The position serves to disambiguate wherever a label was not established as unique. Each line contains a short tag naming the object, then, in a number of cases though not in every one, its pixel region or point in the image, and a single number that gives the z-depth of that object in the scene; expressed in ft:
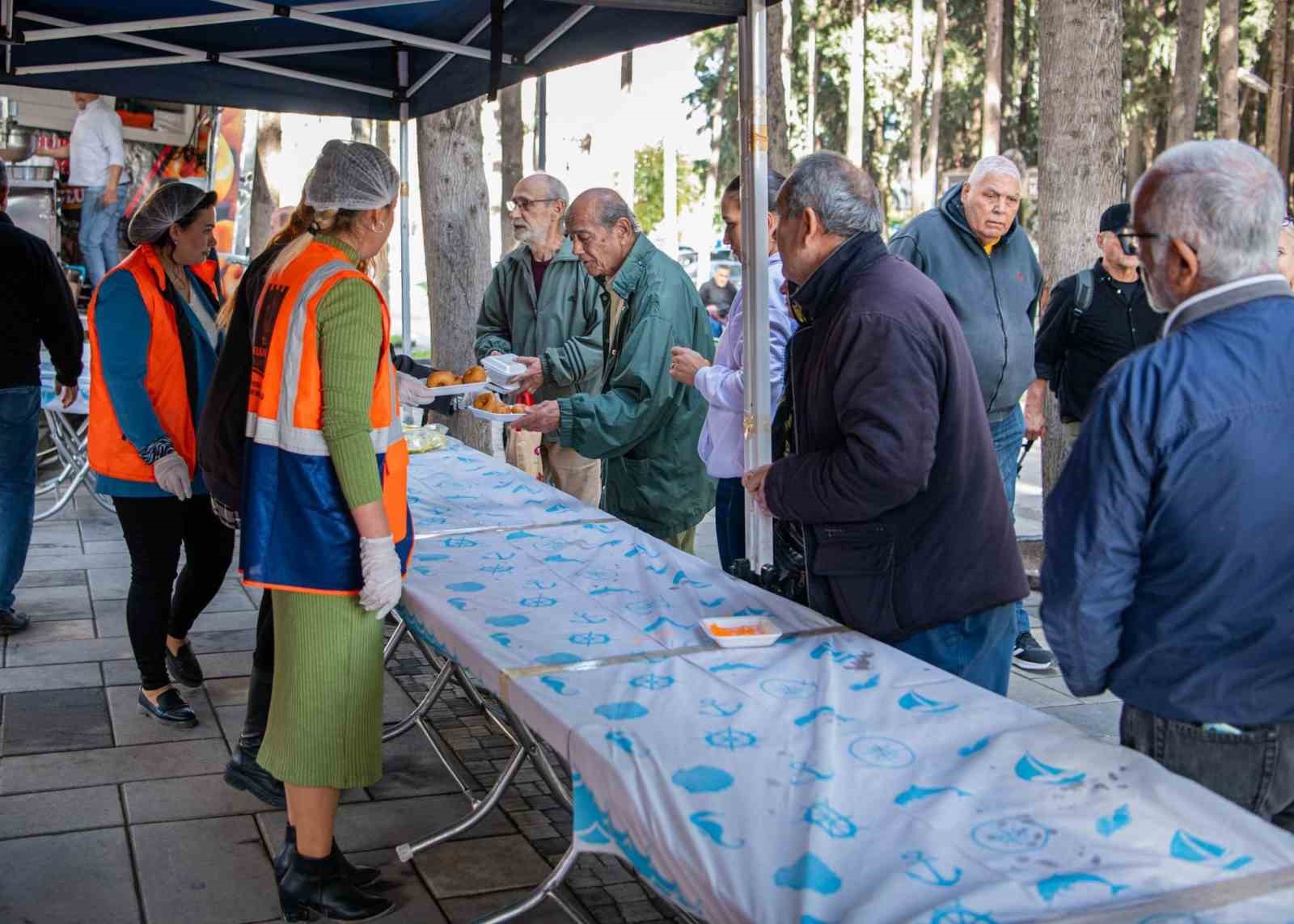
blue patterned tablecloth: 5.26
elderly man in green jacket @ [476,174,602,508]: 17.31
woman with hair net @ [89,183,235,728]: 13.58
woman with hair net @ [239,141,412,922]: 8.95
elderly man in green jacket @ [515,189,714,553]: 14.11
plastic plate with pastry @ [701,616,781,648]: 8.41
